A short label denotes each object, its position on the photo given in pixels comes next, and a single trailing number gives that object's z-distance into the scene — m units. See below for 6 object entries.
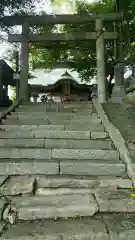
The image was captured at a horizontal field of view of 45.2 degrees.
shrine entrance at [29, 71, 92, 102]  13.15
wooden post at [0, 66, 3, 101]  8.49
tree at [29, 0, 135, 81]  9.32
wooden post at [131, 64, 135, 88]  5.98
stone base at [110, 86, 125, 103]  6.47
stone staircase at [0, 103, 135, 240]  1.75
